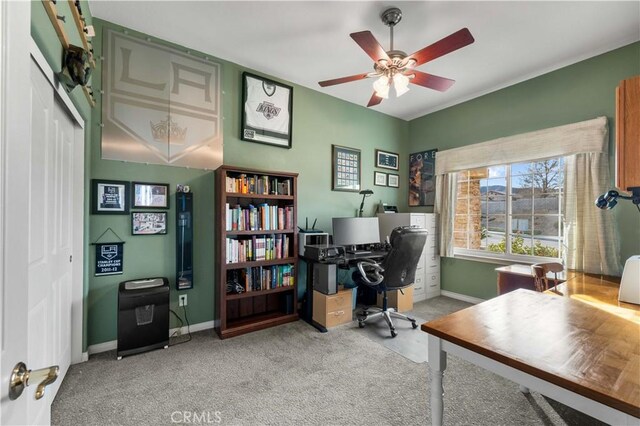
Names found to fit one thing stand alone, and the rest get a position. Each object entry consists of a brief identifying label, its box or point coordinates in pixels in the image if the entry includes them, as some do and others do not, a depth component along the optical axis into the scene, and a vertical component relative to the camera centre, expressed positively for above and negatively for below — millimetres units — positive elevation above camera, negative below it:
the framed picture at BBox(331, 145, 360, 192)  3832 +669
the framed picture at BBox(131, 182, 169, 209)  2510 +166
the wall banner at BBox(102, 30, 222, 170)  2445 +1069
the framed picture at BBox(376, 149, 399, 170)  4340 +906
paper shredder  2229 -907
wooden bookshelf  2684 -389
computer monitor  3451 -246
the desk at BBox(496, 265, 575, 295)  2727 -668
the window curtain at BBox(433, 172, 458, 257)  3941 +75
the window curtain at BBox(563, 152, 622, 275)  2576 -60
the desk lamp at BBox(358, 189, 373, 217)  3824 +299
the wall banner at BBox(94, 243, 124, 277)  2342 -420
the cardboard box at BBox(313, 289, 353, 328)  2871 -1050
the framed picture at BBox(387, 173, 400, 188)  4492 +573
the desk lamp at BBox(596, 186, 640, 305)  1518 -380
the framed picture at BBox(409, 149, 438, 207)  4266 +592
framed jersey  3111 +1247
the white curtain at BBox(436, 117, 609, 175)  2701 +815
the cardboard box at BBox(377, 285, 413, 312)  3416 -1131
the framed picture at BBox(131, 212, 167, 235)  2492 -105
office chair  2617 -564
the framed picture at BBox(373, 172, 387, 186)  4301 +576
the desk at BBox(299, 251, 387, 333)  2980 -694
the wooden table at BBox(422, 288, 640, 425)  752 -478
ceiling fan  1825 +1188
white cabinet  3834 -545
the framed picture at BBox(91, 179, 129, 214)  2332 +137
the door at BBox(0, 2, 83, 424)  549 -47
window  3191 +45
